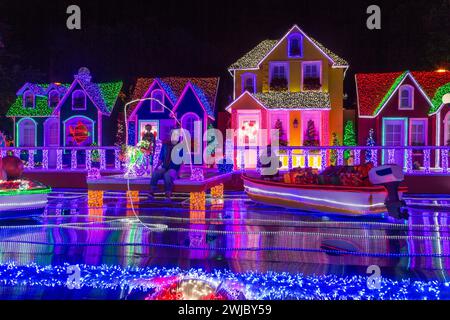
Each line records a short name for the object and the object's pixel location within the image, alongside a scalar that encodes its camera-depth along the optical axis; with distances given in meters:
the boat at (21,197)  10.79
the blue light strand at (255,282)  5.83
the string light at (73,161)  19.42
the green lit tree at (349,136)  23.48
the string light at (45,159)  19.55
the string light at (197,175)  12.03
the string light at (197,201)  12.48
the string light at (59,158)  19.62
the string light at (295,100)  22.56
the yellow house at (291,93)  22.89
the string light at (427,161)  17.36
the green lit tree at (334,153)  21.56
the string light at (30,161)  19.67
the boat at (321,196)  10.95
